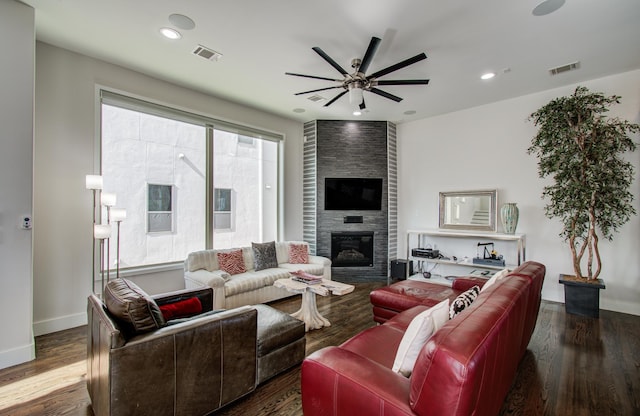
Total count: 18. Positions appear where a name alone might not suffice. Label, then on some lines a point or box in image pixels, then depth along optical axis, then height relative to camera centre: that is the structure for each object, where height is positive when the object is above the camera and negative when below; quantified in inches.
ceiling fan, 102.4 +53.2
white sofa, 136.6 -38.9
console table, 166.6 -26.4
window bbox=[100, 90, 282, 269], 143.3 +16.5
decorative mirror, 180.9 -1.5
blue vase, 166.2 -5.4
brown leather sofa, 56.8 -36.5
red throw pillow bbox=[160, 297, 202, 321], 86.6 -33.5
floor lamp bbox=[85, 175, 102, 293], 117.3 +6.4
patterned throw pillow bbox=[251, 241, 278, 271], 170.1 -31.0
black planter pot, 135.2 -44.7
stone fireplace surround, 216.2 +27.3
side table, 119.9 -39.5
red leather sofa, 38.4 -28.1
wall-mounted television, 217.0 +10.6
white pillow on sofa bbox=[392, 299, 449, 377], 54.9 -26.7
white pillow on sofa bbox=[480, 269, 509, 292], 87.1 -22.3
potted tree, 134.9 +16.8
